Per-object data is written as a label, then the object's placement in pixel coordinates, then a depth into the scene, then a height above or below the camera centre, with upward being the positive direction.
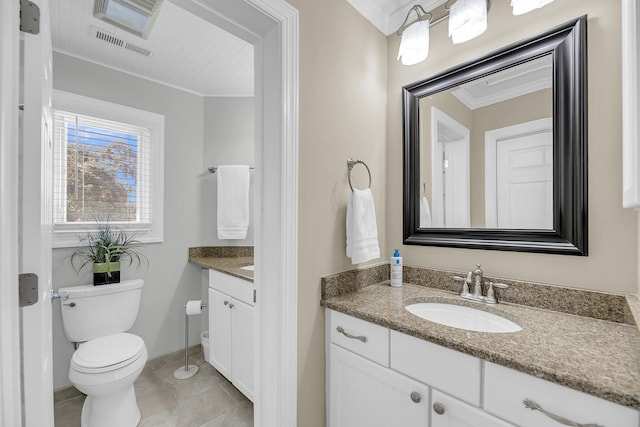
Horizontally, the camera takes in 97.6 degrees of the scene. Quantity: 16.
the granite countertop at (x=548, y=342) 0.68 -0.40
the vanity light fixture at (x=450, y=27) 1.19 +0.86
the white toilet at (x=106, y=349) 1.50 -0.80
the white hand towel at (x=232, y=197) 2.54 +0.15
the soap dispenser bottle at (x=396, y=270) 1.52 -0.31
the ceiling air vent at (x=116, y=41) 1.75 +1.14
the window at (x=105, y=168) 1.97 +0.36
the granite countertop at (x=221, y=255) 2.31 -0.39
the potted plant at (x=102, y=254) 1.99 -0.29
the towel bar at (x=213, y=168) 2.59 +0.42
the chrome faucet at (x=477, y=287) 1.26 -0.35
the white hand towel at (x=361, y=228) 1.35 -0.07
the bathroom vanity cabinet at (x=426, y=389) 0.72 -0.56
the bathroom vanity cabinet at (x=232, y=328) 1.72 -0.77
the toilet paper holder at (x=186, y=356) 2.14 -1.10
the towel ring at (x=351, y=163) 1.44 +0.26
